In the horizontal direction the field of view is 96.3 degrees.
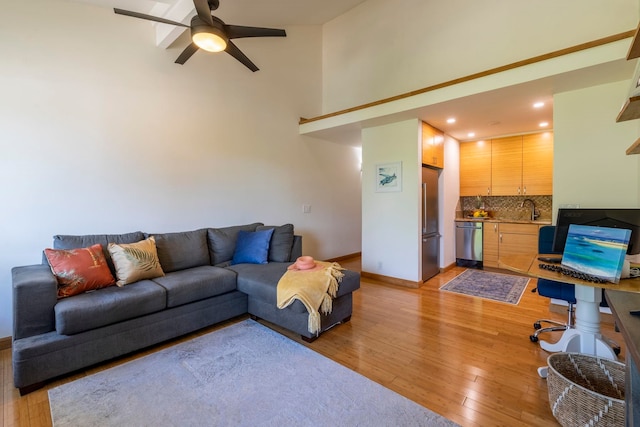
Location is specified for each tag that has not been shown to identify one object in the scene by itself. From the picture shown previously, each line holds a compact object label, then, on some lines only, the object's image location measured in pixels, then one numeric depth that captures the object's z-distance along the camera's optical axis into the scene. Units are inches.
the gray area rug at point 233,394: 66.0
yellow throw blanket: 97.0
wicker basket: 53.7
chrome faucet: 199.3
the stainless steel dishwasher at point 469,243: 201.3
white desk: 76.2
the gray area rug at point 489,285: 145.3
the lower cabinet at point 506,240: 183.0
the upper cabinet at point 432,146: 163.9
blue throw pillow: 138.4
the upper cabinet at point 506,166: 195.8
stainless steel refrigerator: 167.6
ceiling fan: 86.2
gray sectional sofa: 78.8
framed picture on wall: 165.6
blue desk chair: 96.4
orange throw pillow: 90.4
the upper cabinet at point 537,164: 185.3
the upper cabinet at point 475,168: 207.2
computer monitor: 73.3
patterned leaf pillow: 102.9
